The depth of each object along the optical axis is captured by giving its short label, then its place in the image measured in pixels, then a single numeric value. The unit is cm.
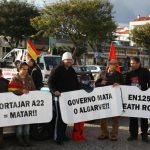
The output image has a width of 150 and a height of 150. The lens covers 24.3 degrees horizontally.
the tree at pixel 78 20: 3814
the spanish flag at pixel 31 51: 1351
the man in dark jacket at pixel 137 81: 771
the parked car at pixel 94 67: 2985
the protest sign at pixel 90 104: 741
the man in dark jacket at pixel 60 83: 735
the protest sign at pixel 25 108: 693
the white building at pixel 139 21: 8975
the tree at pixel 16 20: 4319
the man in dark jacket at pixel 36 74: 932
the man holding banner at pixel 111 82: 774
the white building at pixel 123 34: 8918
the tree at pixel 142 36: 5866
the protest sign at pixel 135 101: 775
